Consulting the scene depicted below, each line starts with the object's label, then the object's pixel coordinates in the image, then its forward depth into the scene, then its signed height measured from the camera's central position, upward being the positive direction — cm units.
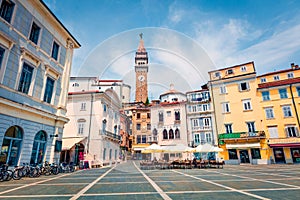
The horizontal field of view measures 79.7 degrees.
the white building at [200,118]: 3073 +586
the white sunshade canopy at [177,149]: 2124 +40
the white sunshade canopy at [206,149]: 2059 +39
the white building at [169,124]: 3281 +523
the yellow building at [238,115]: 2689 +579
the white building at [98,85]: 4344 +1713
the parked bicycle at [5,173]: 982 -108
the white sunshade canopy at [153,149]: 2075 +40
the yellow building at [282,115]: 2523 +522
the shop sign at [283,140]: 2490 +159
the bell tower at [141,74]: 6962 +3179
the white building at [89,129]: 2383 +337
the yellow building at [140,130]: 3809 +473
